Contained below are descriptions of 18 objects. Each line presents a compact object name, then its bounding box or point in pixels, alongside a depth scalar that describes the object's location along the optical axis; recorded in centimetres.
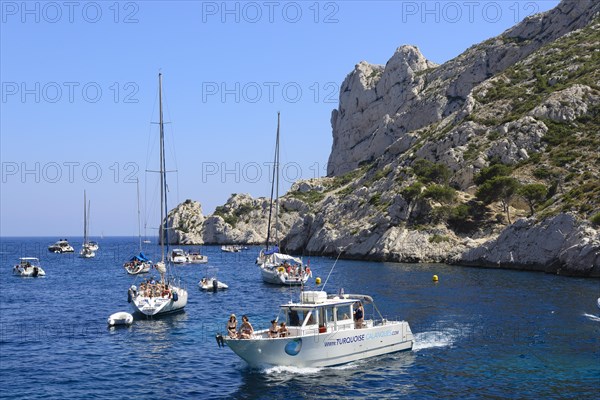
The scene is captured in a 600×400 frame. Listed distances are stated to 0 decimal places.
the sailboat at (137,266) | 9406
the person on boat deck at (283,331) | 3170
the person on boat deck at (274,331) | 3177
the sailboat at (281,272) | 7488
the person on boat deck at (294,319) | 3288
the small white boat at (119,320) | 4622
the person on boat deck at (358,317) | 3474
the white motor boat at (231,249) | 16438
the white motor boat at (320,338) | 3136
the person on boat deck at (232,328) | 3242
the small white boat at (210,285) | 7115
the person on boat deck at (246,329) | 3231
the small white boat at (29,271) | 9194
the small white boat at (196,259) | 12581
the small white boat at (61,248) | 17975
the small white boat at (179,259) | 12462
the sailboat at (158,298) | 5009
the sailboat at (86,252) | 14812
